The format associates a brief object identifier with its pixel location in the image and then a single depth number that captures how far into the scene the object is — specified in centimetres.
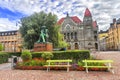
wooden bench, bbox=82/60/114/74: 584
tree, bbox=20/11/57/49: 1770
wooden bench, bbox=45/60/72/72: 645
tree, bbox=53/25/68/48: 1838
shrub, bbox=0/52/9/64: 1054
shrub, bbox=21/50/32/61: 805
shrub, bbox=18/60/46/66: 721
